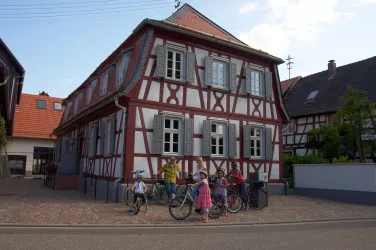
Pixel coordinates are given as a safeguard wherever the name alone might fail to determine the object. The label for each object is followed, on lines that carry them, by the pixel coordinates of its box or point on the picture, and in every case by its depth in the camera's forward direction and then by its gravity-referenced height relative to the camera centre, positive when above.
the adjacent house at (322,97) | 25.86 +5.48
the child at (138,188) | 9.81 -0.69
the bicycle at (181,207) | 9.09 -1.11
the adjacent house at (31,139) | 28.23 +1.78
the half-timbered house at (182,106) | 12.94 +2.39
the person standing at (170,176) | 11.61 -0.40
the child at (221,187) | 10.05 -0.63
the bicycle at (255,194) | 11.50 -0.94
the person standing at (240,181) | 11.38 -0.51
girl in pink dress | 9.05 -0.87
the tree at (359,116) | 16.98 +2.49
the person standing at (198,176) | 9.68 -0.35
